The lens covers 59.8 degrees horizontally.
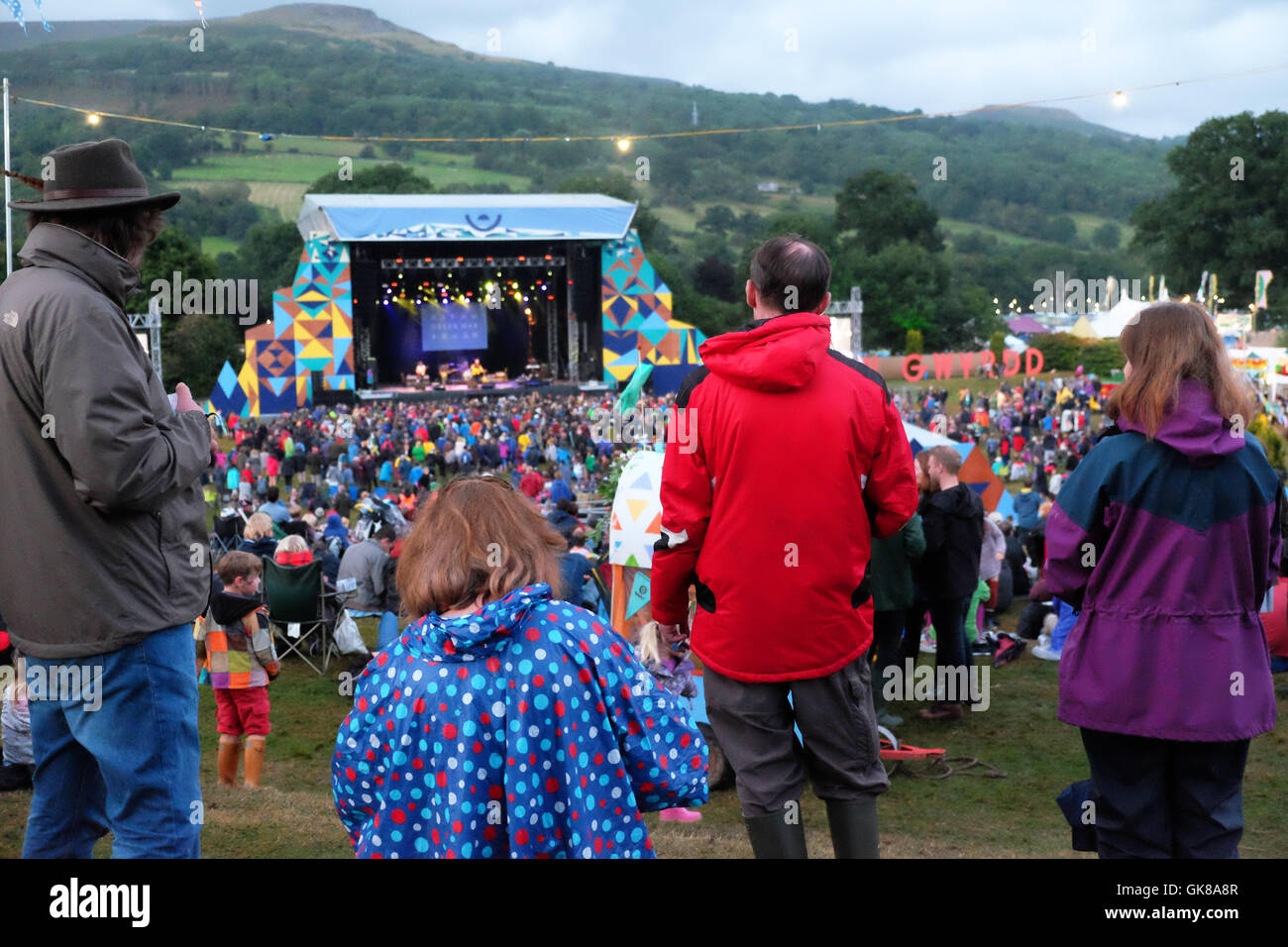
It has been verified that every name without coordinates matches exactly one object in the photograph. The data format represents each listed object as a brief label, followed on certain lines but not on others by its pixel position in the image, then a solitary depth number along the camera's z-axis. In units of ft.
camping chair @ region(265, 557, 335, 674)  25.22
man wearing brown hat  6.09
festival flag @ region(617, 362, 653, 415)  24.77
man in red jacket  7.22
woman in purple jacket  7.12
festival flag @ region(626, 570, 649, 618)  17.75
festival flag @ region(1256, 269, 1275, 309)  125.82
